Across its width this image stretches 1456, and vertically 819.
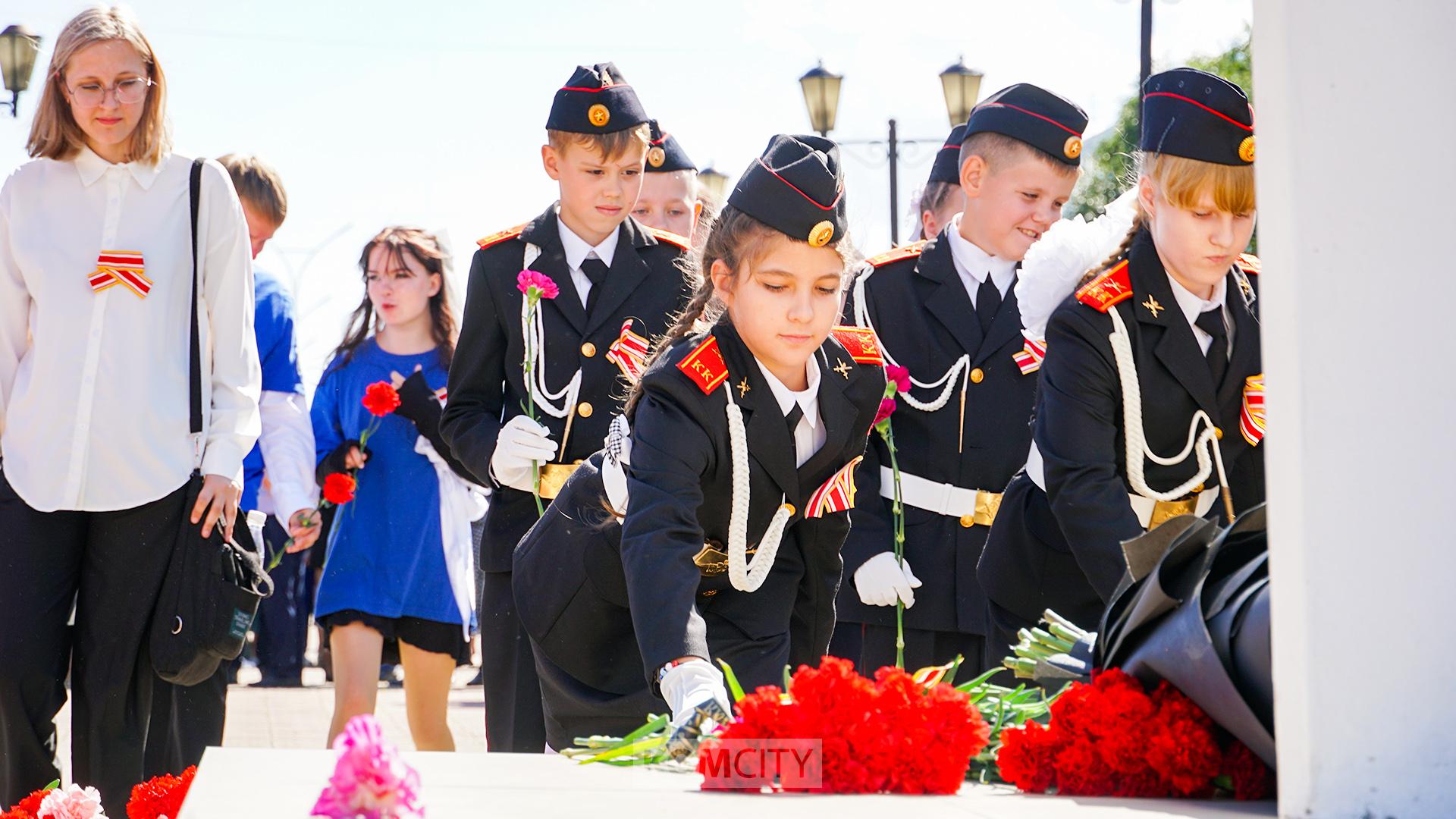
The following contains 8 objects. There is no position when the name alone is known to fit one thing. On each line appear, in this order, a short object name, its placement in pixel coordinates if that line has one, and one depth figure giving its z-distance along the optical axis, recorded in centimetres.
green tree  2175
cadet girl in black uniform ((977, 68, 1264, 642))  376
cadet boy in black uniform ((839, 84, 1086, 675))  490
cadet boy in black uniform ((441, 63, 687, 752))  486
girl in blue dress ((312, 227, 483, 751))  628
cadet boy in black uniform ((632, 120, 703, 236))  666
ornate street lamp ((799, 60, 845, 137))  1374
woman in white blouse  431
